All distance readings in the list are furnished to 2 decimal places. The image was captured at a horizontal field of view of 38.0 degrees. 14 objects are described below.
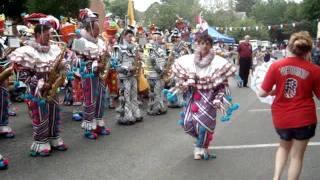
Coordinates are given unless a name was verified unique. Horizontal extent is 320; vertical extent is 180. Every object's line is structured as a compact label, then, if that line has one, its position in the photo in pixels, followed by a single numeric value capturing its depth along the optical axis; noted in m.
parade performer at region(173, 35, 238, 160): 6.29
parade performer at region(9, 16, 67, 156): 6.36
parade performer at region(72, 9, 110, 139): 7.57
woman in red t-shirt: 4.60
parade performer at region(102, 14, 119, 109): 9.14
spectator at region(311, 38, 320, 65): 19.95
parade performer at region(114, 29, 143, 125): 8.86
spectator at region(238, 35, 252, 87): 16.39
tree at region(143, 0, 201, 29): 61.06
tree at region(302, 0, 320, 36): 42.81
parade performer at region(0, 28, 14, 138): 8.05
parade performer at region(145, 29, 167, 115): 10.40
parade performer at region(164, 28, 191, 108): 10.90
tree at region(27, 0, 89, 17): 19.55
